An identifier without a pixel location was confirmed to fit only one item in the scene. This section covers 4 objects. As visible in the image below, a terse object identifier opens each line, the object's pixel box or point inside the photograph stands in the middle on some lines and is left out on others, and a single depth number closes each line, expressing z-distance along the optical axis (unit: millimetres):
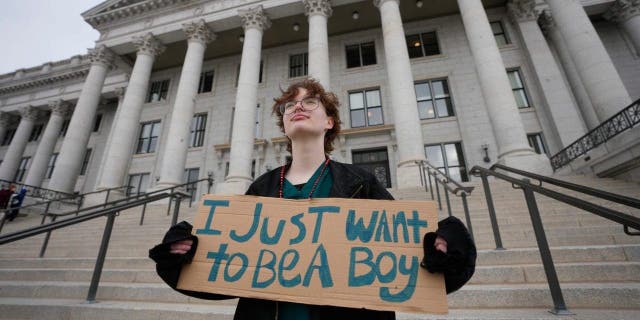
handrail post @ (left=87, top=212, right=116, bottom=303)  3645
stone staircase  2730
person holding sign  1151
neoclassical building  11188
